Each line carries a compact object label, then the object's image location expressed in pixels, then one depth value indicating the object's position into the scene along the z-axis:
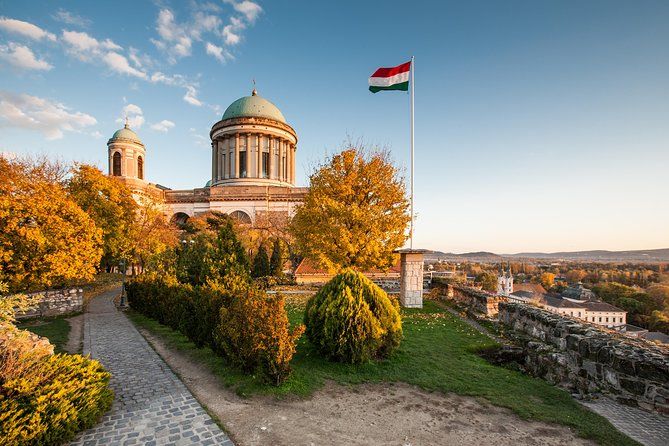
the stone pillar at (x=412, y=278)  14.79
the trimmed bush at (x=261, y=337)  6.40
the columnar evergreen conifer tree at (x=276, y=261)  28.78
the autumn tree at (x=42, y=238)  12.85
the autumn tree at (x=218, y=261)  13.64
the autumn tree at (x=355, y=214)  16.45
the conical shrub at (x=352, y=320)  7.45
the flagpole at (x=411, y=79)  14.71
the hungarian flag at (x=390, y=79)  14.52
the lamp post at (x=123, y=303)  17.05
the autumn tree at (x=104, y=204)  21.25
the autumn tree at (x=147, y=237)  23.42
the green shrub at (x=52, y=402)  4.28
